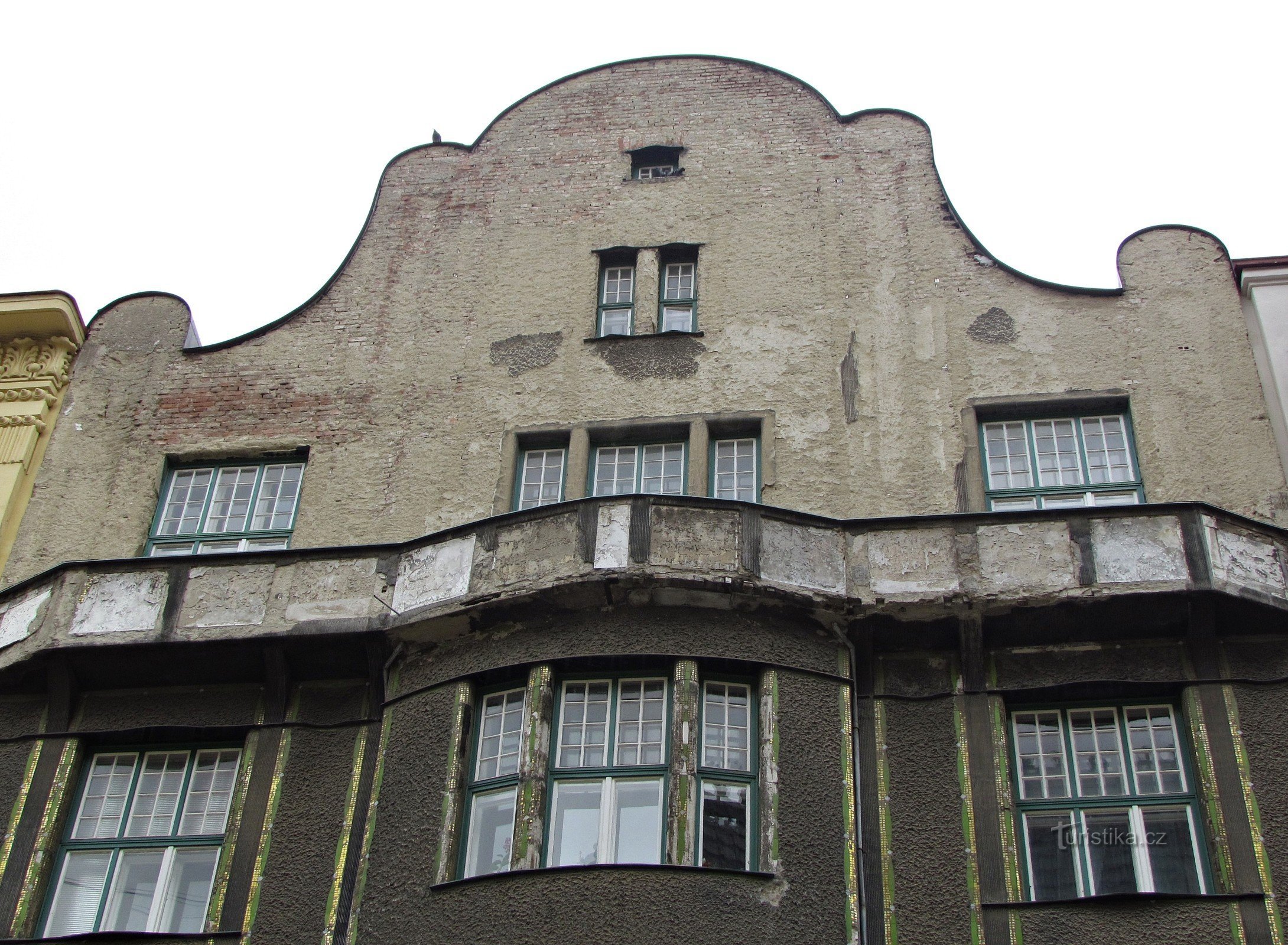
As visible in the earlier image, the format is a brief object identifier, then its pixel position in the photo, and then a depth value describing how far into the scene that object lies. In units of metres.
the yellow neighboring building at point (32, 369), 17.31
